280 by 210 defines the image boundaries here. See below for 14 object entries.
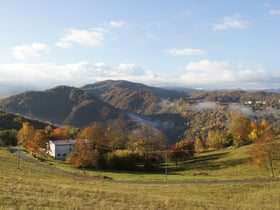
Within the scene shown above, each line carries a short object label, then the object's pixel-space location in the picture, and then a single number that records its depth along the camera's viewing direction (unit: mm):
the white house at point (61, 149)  100438
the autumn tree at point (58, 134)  120450
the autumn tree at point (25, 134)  103025
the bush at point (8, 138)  115062
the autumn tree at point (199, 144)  140338
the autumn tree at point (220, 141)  128250
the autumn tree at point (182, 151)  102562
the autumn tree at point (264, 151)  71688
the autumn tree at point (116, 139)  109688
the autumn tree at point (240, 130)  122588
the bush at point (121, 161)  87812
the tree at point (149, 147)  95681
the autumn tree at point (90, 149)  82000
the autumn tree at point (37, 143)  92938
